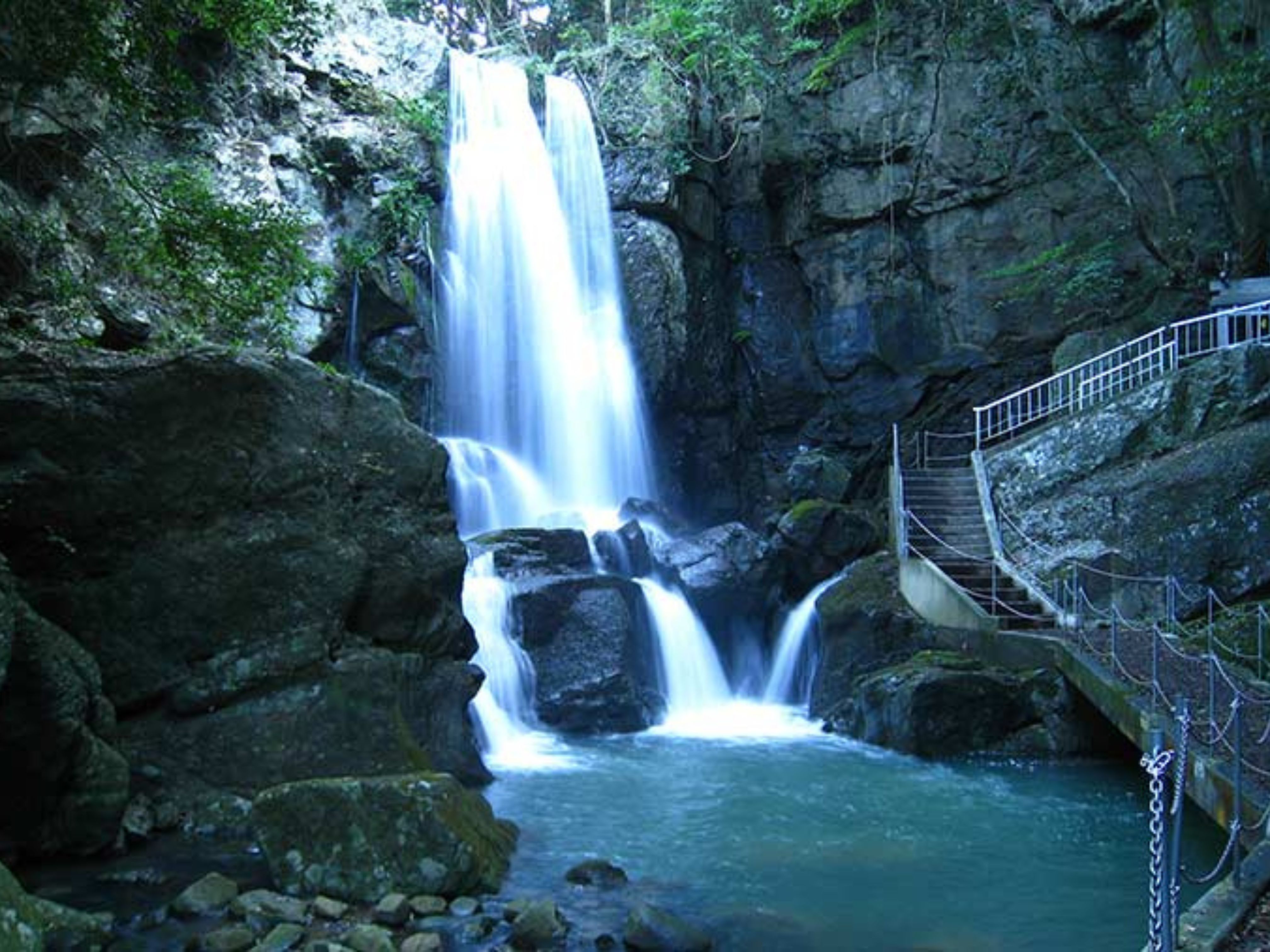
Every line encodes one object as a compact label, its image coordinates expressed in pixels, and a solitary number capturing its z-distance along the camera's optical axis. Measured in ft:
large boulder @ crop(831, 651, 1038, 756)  42.55
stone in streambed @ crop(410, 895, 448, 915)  23.52
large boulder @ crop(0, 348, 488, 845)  29.48
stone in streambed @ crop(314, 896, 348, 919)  22.86
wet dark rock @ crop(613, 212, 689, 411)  76.79
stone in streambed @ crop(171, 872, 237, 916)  23.12
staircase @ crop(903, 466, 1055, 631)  49.70
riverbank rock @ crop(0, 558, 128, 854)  24.29
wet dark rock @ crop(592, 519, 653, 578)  56.70
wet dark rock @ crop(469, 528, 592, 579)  51.19
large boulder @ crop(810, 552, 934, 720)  50.14
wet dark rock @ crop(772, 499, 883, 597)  60.23
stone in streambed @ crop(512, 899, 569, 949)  22.67
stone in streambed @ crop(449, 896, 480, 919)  23.81
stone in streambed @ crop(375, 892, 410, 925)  23.00
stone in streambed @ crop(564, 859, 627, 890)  27.09
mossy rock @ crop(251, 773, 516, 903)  24.08
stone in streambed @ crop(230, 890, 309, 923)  22.70
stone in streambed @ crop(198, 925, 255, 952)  21.13
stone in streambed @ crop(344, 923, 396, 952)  21.03
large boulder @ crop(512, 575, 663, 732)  47.57
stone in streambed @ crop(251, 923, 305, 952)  21.08
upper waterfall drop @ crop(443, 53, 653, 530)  71.26
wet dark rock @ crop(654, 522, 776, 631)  57.36
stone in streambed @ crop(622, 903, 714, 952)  22.65
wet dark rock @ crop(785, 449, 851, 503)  73.82
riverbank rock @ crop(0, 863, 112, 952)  16.84
